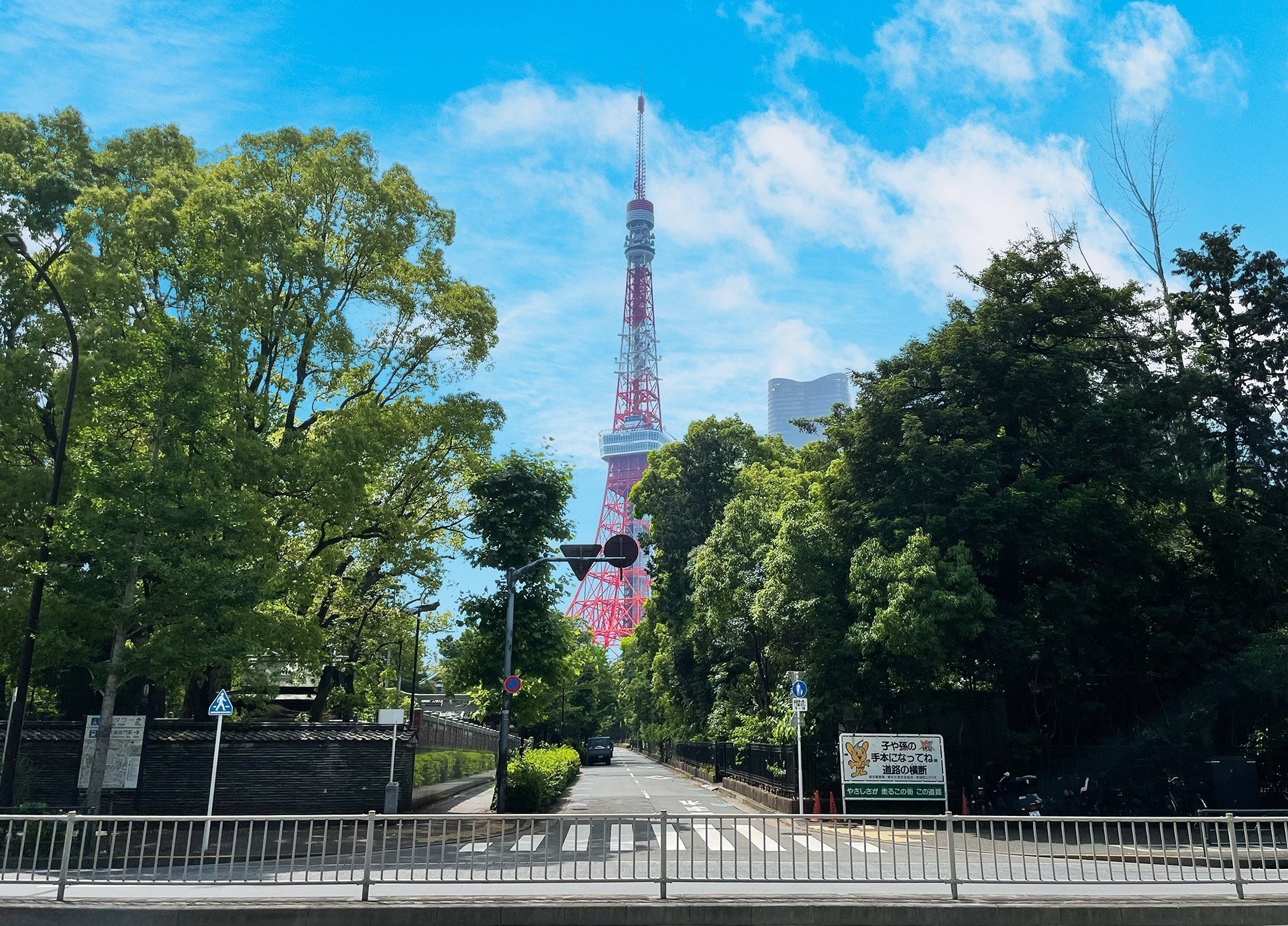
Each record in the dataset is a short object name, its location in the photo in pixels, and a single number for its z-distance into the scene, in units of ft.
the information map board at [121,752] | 66.74
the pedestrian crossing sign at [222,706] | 56.90
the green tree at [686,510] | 150.92
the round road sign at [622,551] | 71.46
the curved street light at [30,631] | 50.16
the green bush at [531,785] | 79.20
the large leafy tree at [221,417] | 57.41
